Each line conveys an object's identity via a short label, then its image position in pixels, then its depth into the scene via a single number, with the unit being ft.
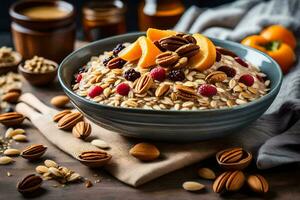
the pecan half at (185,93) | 3.81
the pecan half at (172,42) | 4.02
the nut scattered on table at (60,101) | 4.76
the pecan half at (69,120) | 4.30
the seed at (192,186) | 3.65
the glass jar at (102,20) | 6.06
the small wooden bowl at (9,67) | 5.40
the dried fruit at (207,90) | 3.84
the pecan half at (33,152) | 3.97
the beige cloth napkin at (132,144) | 3.74
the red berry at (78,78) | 4.27
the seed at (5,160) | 3.99
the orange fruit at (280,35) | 5.55
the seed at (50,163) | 3.91
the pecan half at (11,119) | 4.47
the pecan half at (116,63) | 4.13
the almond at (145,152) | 3.82
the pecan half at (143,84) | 3.84
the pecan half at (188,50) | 3.95
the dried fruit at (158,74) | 3.91
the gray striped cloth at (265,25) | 3.89
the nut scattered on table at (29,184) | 3.62
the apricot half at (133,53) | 4.06
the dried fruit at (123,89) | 3.91
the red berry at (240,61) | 4.28
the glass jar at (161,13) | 6.29
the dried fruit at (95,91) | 3.97
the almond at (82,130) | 4.13
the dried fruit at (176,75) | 3.91
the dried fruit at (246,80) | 4.06
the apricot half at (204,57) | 3.97
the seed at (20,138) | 4.30
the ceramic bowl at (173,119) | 3.69
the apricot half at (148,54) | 3.97
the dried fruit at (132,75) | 3.96
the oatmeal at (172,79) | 3.84
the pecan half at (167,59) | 3.90
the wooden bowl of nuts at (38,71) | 5.08
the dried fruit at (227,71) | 4.04
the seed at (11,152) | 4.09
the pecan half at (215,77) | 3.92
